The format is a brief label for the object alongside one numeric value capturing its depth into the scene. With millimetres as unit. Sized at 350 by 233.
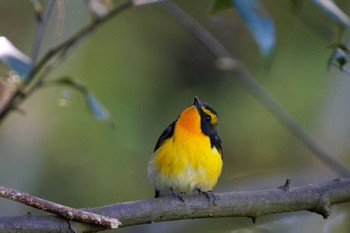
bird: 8203
